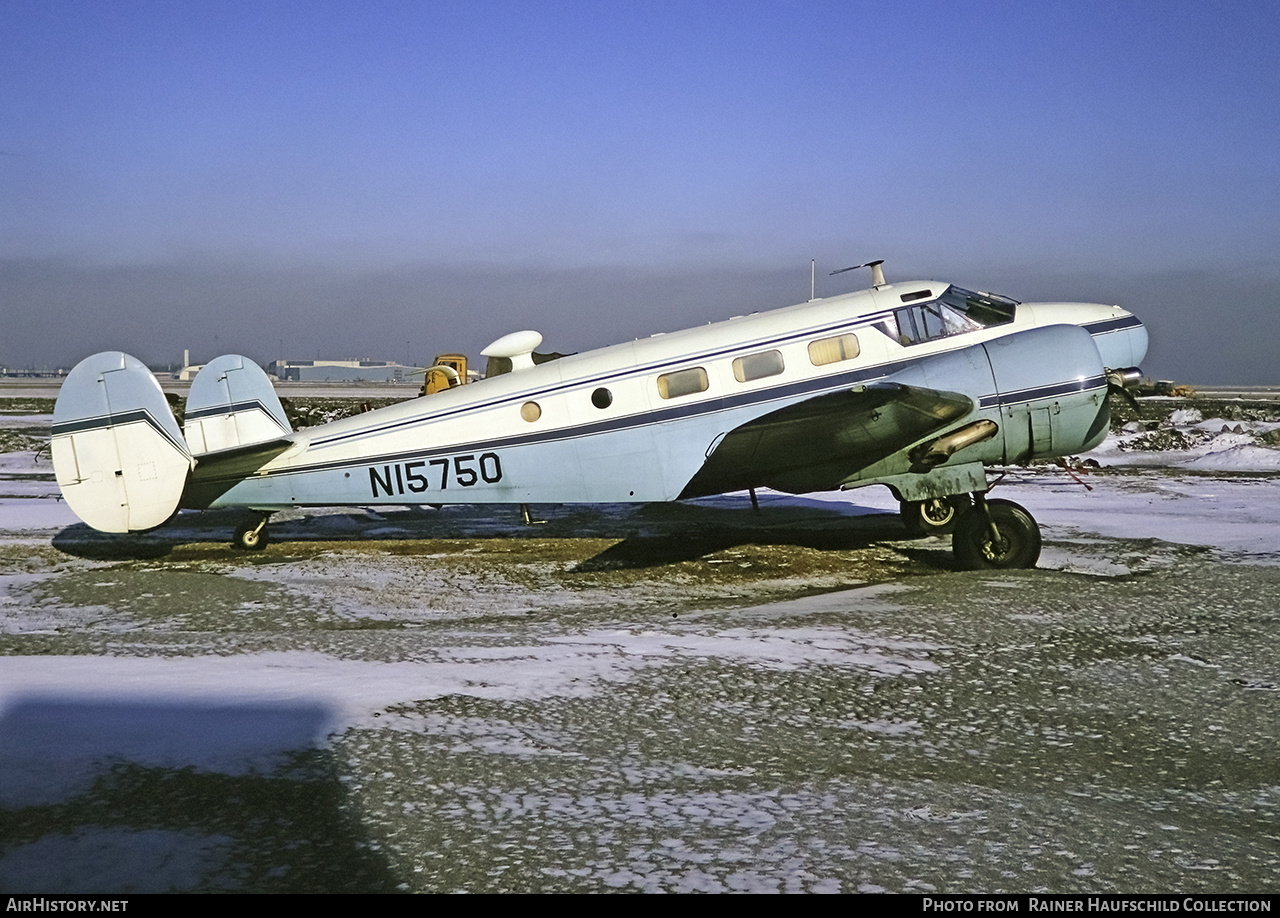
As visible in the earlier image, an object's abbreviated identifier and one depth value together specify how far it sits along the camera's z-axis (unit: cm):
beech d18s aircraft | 1020
